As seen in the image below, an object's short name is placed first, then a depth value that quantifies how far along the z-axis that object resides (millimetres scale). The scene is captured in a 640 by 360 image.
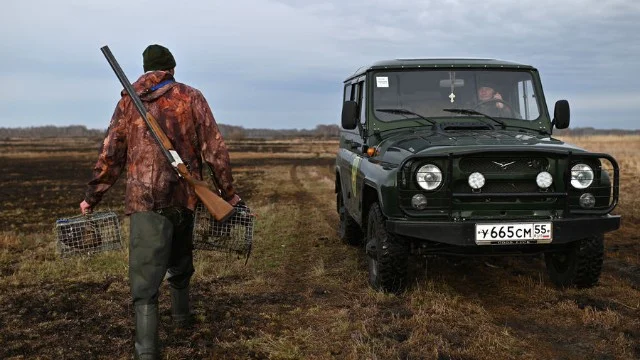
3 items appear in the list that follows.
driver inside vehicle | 5867
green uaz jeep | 4492
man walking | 3564
